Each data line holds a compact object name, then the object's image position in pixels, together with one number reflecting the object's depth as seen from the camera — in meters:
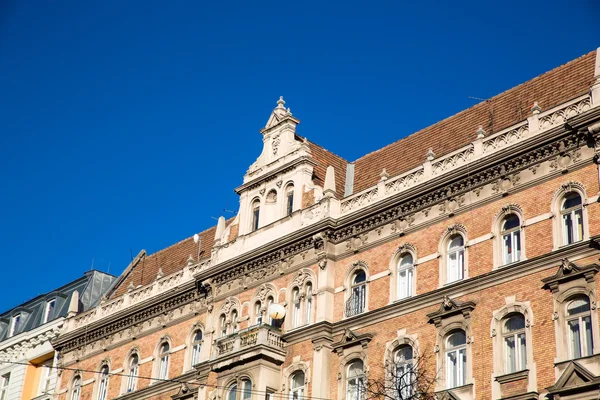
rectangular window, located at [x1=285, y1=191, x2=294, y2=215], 47.87
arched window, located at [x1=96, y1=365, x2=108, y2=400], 53.16
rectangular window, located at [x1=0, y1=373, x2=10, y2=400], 60.77
